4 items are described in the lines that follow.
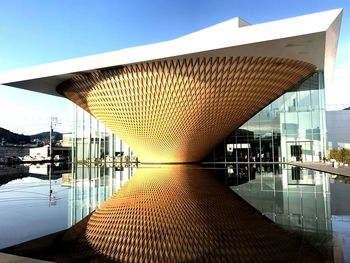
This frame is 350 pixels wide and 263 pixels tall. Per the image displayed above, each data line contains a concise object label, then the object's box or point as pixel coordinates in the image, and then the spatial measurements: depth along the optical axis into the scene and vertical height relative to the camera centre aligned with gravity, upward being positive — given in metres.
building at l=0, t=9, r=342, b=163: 14.53 +4.28
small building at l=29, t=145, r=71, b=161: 58.06 +0.13
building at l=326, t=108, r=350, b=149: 32.62 +2.03
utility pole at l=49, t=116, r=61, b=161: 51.17 +4.90
